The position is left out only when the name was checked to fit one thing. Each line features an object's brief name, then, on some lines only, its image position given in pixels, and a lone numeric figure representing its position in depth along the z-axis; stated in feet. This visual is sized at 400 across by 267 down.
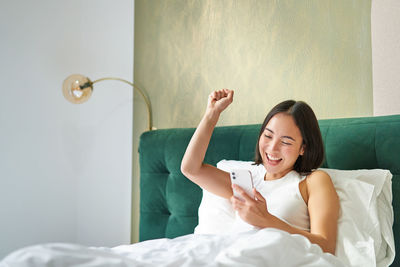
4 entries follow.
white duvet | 2.76
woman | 4.34
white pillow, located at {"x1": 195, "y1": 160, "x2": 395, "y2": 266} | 4.36
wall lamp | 8.18
